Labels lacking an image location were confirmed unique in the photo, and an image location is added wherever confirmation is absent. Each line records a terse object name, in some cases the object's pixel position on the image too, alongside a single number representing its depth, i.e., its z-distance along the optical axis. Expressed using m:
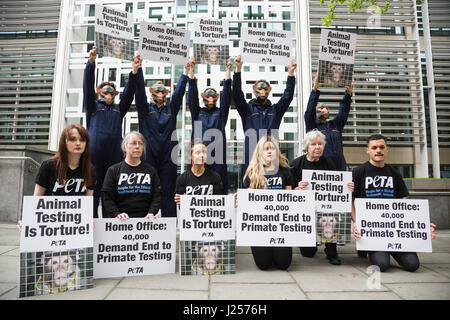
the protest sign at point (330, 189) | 3.43
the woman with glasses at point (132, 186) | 3.13
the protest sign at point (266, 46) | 4.38
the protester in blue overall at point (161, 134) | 4.16
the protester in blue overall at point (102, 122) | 3.99
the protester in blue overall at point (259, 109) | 4.38
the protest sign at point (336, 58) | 4.46
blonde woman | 3.48
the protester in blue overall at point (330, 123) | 4.68
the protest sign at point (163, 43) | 4.19
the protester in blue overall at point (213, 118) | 4.32
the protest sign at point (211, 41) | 4.39
